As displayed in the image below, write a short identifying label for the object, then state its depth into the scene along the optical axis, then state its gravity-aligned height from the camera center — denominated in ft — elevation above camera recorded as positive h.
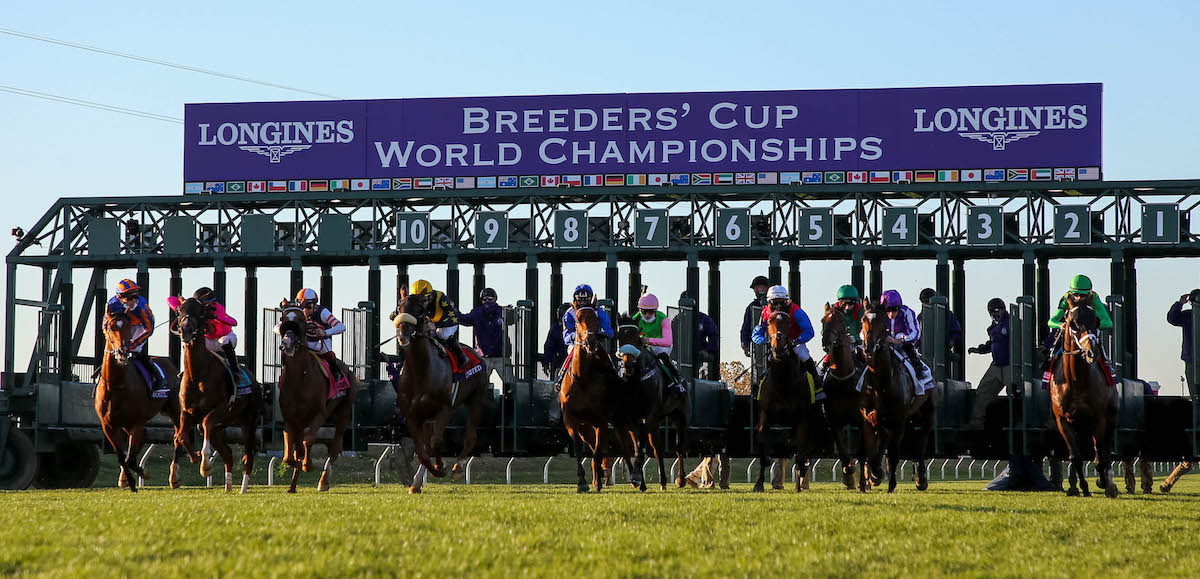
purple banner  112.88 +14.25
